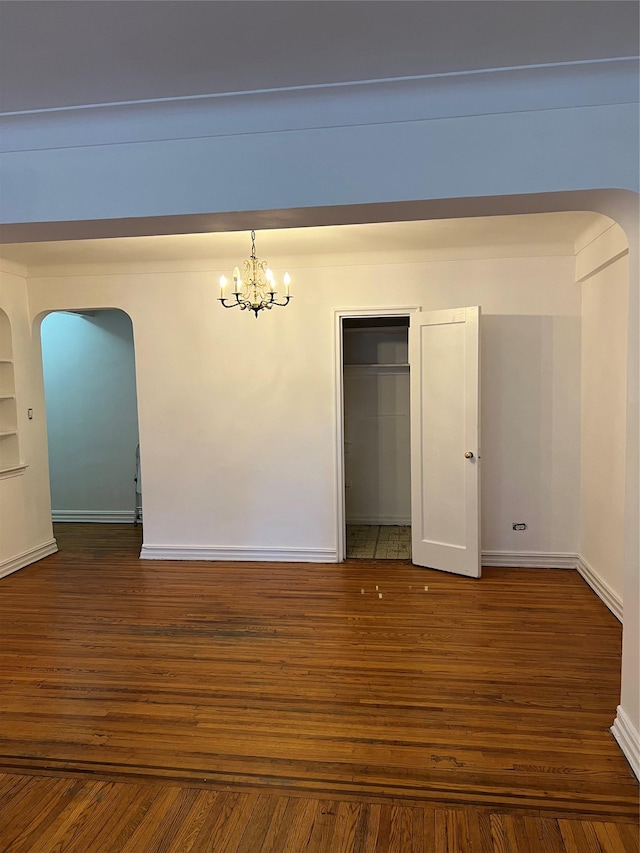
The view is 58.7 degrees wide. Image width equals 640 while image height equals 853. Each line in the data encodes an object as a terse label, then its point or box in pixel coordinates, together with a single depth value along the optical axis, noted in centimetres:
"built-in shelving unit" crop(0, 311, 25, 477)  507
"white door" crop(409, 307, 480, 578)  455
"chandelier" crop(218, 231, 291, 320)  426
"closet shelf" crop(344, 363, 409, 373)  631
